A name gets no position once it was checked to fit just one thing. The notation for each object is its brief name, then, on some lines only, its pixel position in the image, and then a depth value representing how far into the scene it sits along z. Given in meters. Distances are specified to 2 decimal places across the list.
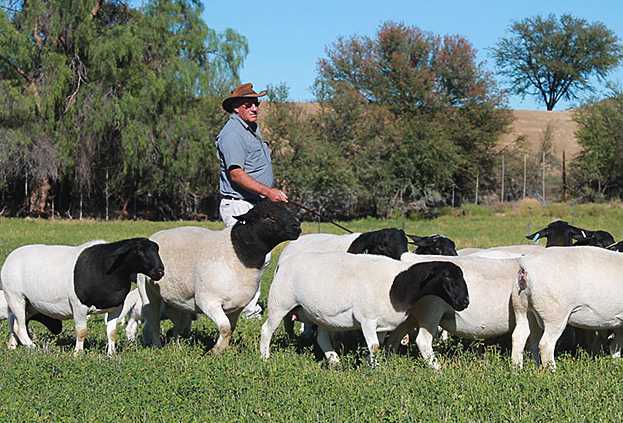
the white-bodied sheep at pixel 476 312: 7.70
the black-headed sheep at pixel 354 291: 7.38
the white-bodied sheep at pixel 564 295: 7.23
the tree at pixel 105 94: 35.50
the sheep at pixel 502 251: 9.55
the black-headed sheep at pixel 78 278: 7.98
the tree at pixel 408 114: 46.28
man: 8.80
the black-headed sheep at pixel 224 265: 7.92
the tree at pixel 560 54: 77.38
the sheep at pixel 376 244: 10.14
